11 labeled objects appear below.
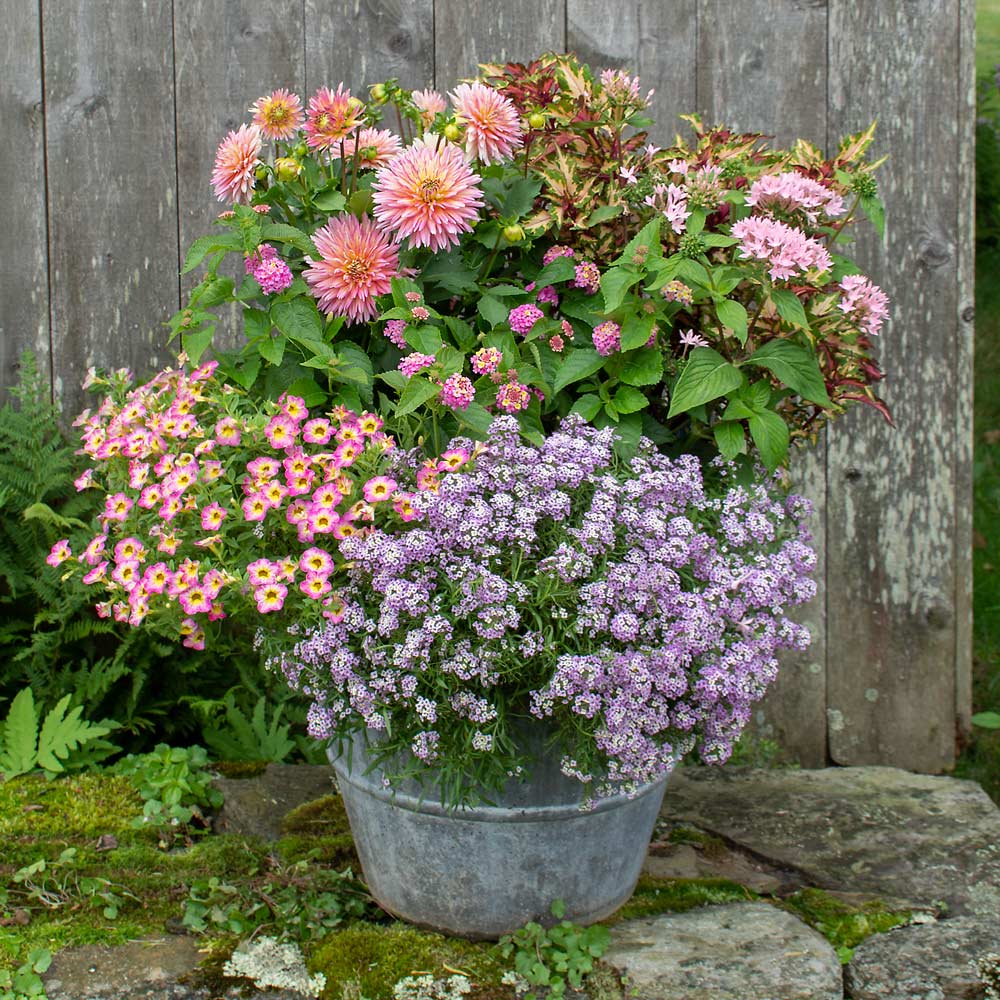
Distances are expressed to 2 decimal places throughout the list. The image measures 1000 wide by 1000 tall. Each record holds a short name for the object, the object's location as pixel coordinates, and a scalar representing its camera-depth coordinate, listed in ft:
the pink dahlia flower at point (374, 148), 9.53
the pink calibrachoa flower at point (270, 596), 8.77
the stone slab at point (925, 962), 9.19
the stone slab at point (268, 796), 10.24
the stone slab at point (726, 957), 9.13
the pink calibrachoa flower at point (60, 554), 9.25
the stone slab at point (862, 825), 9.89
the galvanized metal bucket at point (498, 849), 9.09
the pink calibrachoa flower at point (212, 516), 8.92
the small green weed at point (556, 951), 9.09
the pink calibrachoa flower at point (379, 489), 8.88
